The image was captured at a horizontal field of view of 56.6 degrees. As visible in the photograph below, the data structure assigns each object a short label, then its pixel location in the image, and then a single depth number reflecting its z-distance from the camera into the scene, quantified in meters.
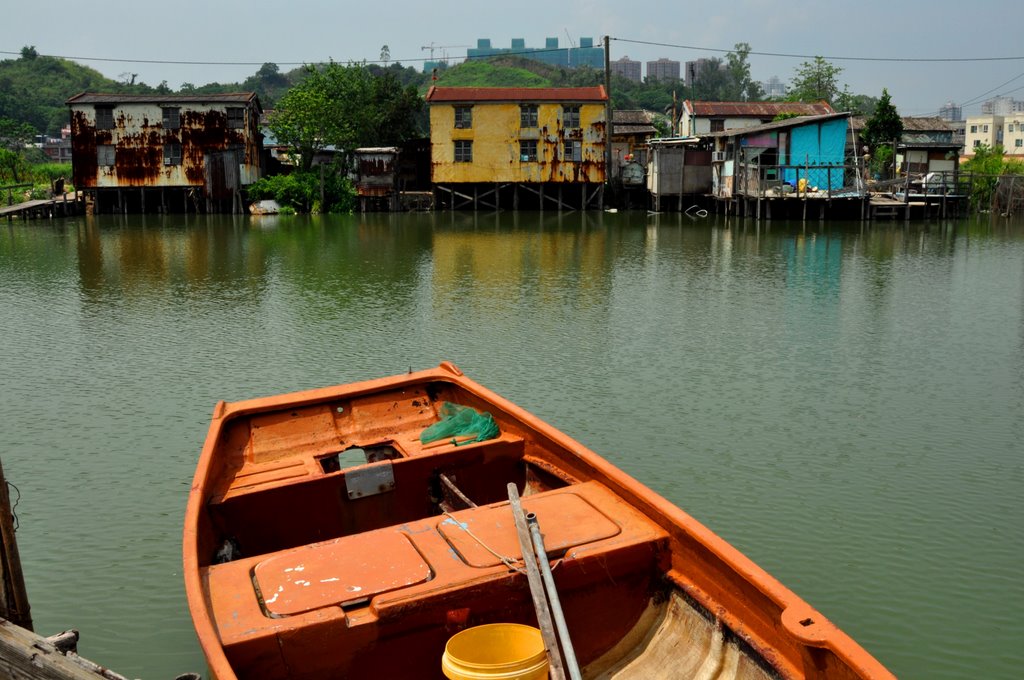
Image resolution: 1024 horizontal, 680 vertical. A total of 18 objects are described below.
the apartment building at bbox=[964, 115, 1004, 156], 88.25
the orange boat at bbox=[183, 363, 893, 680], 4.70
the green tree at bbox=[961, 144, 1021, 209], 44.19
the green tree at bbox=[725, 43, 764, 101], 105.06
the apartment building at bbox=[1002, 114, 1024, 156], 86.50
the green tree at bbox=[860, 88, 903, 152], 49.06
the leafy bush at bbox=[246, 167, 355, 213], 44.88
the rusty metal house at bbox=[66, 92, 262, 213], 42.78
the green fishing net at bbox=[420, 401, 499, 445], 7.97
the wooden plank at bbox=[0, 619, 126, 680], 4.53
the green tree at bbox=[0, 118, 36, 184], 72.31
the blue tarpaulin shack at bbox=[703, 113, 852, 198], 38.12
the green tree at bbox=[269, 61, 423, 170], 45.38
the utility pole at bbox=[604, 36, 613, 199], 44.88
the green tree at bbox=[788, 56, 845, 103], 70.75
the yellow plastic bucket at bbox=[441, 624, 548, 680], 4.56
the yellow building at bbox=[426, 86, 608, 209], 44.72
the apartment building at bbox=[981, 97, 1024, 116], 135.25
